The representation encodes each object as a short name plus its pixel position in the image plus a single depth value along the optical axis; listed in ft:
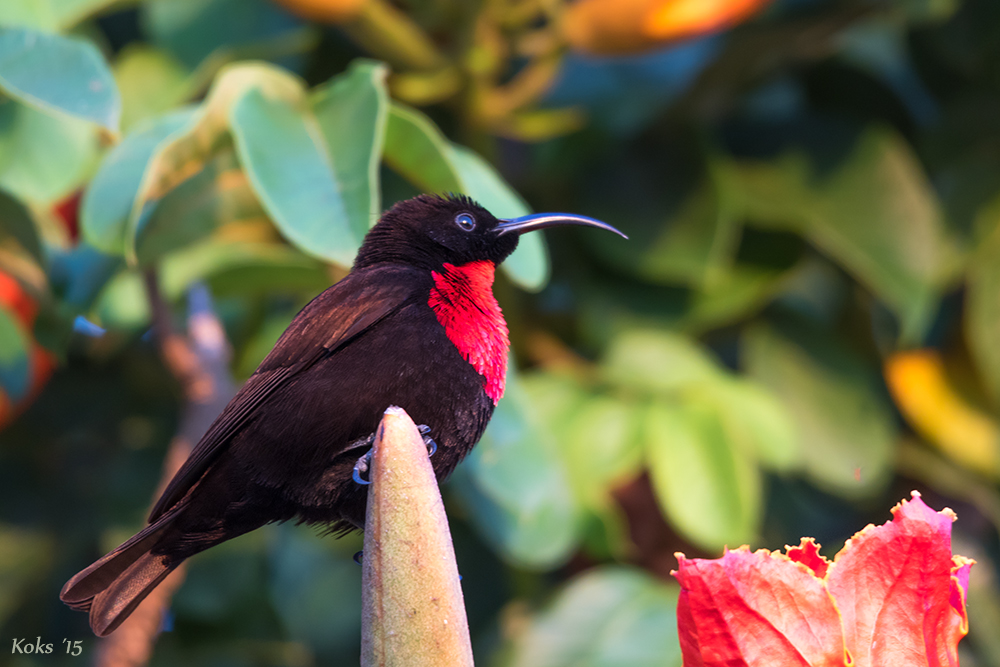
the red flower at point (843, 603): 7.99
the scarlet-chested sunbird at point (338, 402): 8.08
